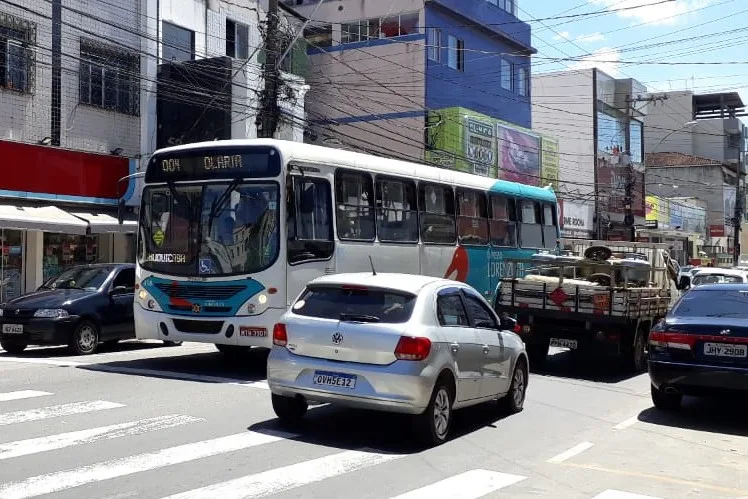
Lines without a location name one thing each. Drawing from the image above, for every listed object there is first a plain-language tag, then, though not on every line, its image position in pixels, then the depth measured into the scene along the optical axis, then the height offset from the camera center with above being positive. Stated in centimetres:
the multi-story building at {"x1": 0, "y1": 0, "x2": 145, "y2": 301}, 2089 +339
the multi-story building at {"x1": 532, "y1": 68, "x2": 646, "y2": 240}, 5206 +795
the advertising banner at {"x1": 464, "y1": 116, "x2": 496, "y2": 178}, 3734 +517
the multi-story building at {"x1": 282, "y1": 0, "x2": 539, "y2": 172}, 3719 +853
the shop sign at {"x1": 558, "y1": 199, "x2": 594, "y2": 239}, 4625 +226
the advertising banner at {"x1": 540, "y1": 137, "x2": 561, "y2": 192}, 4525 +536
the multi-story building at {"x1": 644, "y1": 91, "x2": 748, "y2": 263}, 7419 +991
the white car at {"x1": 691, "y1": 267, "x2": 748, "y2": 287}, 2034 -44
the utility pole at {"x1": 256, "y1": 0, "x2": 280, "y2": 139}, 2109 +454
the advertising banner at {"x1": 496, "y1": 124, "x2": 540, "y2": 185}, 4097 +524
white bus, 1205 +41
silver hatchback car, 791 -89
